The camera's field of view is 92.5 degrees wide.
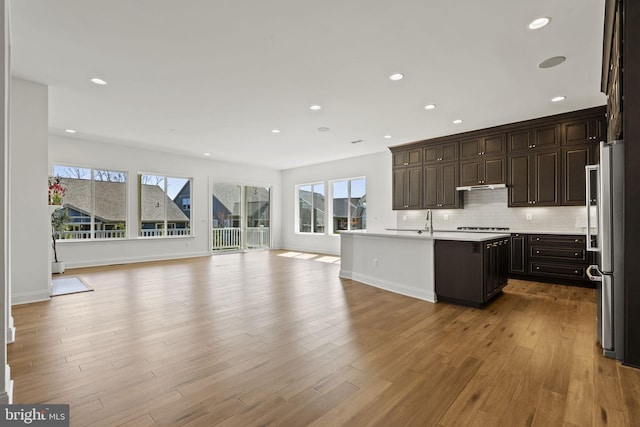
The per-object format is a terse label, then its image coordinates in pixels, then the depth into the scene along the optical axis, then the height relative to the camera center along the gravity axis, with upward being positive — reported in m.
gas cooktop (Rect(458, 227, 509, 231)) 6.13 -0.31
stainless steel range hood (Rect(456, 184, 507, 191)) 6.06 +0.55
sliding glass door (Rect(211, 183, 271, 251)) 9.83 -0.06
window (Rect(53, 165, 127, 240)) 7.16 +0.35
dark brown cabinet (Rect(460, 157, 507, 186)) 6.08 +0.87
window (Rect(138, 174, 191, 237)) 8.23 +0.29
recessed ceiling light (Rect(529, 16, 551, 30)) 2.79 +1.76
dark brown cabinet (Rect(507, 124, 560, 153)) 5.48 +1.39
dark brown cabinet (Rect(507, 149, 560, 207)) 5.48 +0.64
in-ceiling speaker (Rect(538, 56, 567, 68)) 3.46 +1.75
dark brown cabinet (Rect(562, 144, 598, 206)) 5.17 +0.73
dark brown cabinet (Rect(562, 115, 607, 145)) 5.06 +1.40
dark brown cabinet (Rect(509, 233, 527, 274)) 5.55 -0.74
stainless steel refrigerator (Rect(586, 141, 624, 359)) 2.46 -0.25
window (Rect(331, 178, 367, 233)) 9.06 +0.32
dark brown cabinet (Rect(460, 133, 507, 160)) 6.09 +1.39
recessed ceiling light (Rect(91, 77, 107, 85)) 4.03 +1.81
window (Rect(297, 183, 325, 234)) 10.19 +0.23
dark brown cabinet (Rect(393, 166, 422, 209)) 7.41 +0.66
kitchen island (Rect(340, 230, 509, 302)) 4.29 -0.72
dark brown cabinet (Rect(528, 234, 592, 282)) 5.05 -0.74
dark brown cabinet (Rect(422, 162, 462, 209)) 6.77 +0.62
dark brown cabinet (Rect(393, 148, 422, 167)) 7.43 +1.42
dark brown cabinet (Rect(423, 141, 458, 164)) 6.80 +1.40
